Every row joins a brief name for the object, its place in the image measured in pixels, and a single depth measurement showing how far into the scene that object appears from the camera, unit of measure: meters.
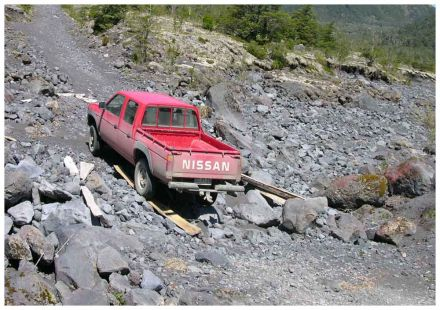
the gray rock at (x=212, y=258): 8.74
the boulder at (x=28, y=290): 6.26
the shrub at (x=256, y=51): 28.06
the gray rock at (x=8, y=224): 7.75
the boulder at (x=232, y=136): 15.81
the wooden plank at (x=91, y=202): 9.13
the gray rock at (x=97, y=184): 10.35
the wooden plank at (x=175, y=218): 9.73
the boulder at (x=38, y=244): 7.30
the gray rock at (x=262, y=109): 20.67
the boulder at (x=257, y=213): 11.16
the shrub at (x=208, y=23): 29.72
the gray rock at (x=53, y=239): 7.75
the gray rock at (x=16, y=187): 8.34
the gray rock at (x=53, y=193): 9.08
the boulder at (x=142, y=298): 6.84
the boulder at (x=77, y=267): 6.99
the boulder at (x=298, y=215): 11.09
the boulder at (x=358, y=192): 12.88
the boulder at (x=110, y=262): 7.36
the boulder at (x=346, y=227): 11.05
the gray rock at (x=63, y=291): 6.66
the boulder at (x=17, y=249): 7.14
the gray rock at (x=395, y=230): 10.85
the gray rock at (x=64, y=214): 8.35
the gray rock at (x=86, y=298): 6.52
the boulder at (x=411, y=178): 13.42
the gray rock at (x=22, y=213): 8.07
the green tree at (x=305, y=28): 34.88
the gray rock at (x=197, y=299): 7.20
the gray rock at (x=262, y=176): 13.50
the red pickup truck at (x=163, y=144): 9.76
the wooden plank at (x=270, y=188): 12.58
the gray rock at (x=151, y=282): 7.39
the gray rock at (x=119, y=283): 7.11
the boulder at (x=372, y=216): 12.02
